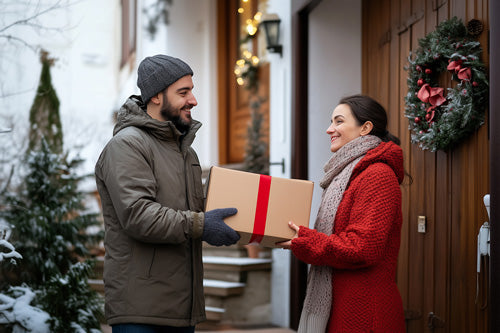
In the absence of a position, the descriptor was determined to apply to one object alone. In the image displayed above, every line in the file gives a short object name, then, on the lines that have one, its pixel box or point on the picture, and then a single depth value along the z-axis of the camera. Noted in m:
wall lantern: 4.65
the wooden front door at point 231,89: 7.27
